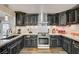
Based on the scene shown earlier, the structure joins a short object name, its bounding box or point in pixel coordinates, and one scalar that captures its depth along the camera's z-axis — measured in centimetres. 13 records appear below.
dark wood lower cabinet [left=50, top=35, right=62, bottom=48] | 278
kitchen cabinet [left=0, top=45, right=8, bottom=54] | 105
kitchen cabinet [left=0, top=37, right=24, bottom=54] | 109
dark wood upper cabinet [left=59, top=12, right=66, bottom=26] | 281
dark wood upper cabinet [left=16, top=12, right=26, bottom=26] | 309
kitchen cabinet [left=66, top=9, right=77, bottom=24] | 223
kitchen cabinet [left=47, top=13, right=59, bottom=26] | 311
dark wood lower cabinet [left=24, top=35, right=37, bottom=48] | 281
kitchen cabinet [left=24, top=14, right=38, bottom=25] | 313
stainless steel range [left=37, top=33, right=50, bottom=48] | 283
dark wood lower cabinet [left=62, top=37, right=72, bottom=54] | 197
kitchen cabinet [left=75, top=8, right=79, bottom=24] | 206
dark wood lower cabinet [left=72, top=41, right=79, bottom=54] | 160
